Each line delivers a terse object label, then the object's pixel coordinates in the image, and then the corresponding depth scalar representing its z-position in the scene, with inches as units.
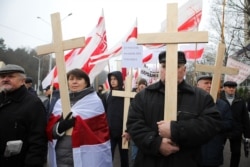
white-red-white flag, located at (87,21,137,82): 289.7
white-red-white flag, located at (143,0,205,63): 301.2
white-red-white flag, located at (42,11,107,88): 280.4
